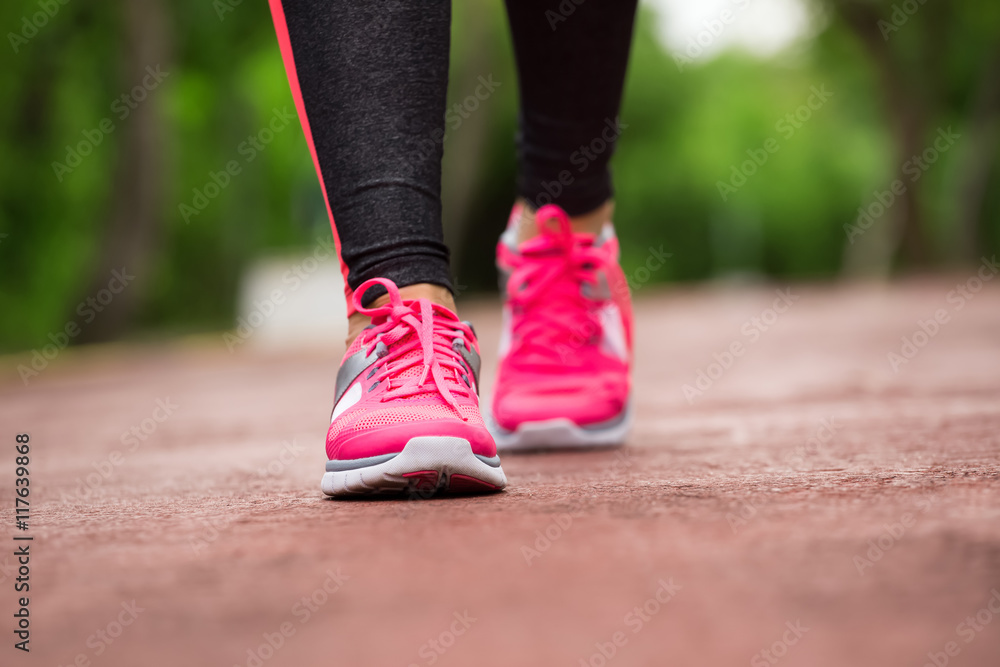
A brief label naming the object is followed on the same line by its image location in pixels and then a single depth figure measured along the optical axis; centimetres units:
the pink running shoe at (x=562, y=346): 173
